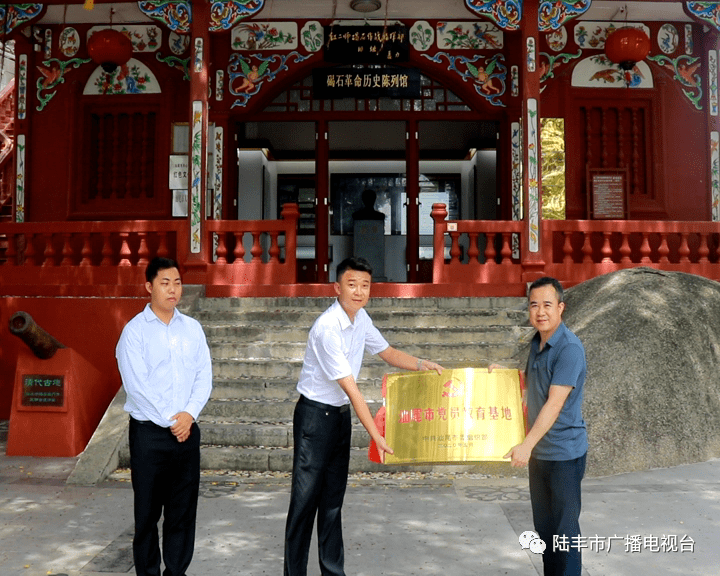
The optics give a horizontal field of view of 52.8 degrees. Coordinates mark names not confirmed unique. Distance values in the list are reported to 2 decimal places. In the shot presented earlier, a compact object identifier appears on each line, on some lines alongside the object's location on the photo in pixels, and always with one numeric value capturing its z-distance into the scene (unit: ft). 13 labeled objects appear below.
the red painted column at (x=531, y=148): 28.48
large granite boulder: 17.66
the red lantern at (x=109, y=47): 31.27
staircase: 19.31
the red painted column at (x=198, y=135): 28.60
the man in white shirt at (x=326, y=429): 10.62
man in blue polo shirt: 9.20
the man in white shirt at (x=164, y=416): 10.28
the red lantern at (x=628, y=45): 30.81
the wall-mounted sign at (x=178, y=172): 32.65
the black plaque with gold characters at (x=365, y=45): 31.76
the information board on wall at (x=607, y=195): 32.27
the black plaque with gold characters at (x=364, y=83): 32.37
